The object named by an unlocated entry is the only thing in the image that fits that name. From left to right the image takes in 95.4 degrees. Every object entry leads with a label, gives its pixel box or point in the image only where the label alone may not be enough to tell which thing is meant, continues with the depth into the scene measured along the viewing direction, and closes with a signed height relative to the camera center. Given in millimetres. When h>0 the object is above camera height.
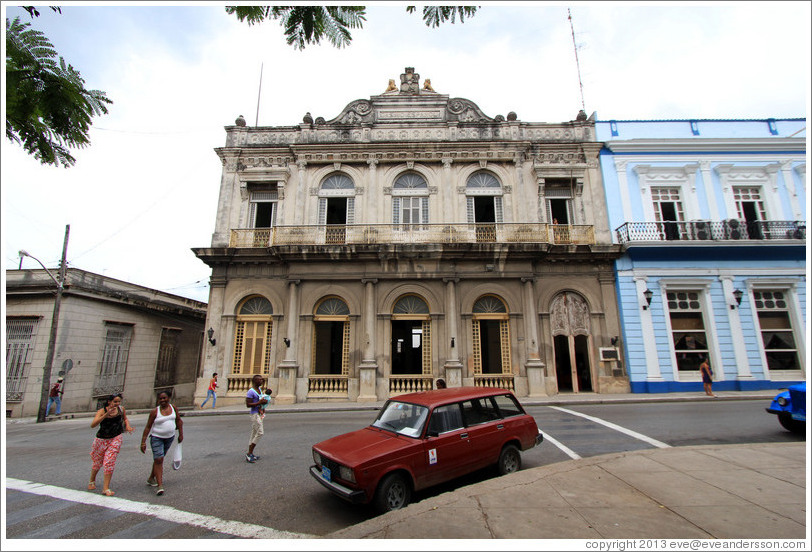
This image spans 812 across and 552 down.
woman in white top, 5984 -1187
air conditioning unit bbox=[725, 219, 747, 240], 16703 +5594
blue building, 15977 +4726
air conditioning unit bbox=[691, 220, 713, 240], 16750 +5638
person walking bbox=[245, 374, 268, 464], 7493 -1147
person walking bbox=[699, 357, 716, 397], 14516 -788
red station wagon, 4906 -1292
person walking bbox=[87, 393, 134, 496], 6059 -1242
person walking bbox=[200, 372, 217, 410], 15086 -1247
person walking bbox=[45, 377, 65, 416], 14976 -1449
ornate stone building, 16125 +4504
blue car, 8065 -1131
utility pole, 14156 +96
